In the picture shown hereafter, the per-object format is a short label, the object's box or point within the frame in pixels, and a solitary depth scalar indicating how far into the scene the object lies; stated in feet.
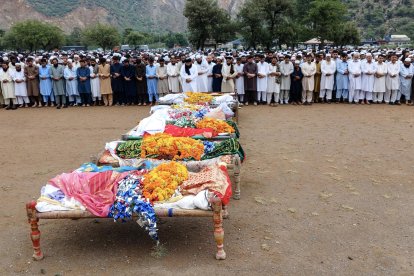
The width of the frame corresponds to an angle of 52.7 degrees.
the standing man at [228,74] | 41.63
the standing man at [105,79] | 42.70
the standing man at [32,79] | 43.06
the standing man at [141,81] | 42.70
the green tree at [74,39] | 219.20
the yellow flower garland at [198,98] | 32.22
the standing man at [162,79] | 42.96
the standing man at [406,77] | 39.65
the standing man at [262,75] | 41.63
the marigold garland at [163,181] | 13.55
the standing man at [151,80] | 42.75
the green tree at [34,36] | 167.73
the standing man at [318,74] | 41.32
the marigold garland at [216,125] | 23.02
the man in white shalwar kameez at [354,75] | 40.75
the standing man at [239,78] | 42.29
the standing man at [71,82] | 42.98
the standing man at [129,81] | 42.70
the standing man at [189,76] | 42.11
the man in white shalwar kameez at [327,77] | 40.81
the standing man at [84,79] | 42.70
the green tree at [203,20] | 104.14
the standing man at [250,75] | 41.55
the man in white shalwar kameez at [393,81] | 39.93
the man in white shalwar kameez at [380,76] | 40.24
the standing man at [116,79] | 42.75
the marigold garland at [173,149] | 18.52
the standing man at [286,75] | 41.27
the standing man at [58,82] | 42.83
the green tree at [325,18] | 102.47
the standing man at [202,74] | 42.93
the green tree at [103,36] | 178.50
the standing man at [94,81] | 43.19
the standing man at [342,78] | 41.04
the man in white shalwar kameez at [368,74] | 40.60
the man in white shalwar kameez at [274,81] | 41.37
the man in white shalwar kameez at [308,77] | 40.86
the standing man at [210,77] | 43.14
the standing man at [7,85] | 43.34
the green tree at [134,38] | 195.93
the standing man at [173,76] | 43.09
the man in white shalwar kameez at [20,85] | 43.09
